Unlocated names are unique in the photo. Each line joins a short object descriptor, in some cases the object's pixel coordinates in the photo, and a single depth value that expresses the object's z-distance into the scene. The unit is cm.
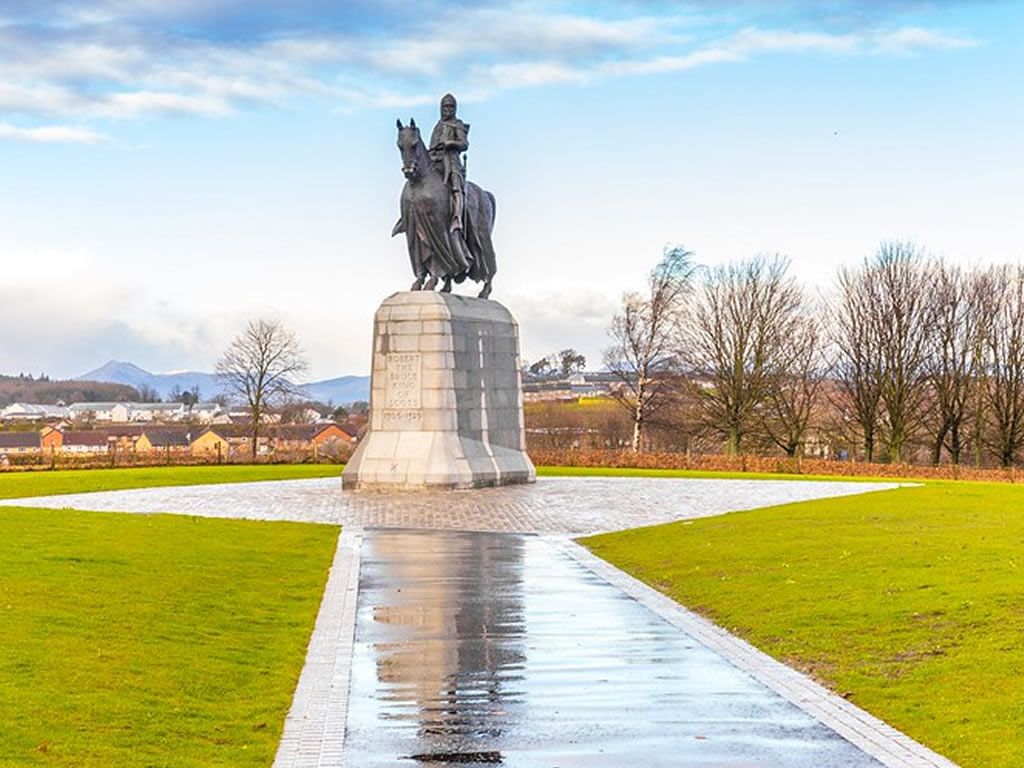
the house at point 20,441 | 9512
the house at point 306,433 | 8844
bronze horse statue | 3491
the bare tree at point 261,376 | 7938
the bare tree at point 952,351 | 7019
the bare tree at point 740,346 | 7188
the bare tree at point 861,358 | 7056
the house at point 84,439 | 10261
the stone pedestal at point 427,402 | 3422
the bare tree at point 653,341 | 7406
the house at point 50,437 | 9096
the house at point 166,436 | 10588
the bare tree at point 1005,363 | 6812
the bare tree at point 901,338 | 6981
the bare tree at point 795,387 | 7294
